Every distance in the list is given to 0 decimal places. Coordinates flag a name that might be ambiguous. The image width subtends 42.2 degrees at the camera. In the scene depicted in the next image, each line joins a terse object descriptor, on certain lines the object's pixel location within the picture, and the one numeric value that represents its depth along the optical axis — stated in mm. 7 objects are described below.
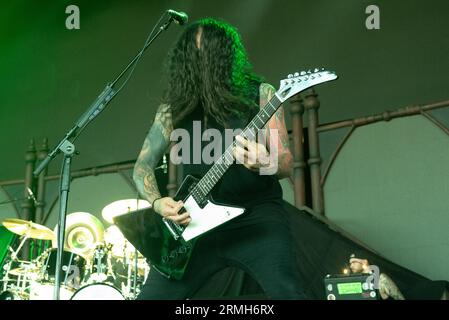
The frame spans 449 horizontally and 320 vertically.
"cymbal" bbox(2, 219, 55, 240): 4105
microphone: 2264
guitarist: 1735
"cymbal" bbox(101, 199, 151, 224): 4219
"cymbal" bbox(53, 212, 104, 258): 4281
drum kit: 4074
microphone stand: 1998
